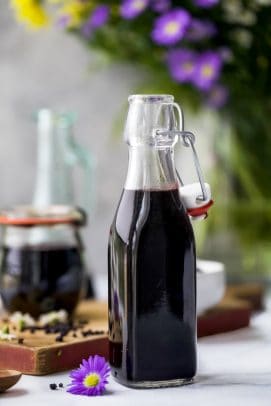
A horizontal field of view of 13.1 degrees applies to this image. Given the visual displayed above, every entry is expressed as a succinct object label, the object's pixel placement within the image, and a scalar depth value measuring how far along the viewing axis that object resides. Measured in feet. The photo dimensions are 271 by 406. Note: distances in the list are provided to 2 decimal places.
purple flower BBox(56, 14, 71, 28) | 4.42
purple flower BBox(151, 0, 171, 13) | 4.18
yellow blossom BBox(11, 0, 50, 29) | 4.52
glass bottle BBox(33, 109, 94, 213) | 3.71
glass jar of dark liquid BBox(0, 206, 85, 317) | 3.22
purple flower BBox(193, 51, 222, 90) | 4.12
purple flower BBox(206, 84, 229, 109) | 4.29
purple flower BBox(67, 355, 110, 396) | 2.52
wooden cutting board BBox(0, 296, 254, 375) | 2.72
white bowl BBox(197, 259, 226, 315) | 3.23
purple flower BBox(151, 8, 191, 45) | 4.10
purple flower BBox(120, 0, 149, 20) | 4.18
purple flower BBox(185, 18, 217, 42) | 4.16
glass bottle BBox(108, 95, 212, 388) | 2.52
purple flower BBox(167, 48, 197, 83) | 4.20
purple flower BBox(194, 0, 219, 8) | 4.04
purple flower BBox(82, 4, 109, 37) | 4.31
